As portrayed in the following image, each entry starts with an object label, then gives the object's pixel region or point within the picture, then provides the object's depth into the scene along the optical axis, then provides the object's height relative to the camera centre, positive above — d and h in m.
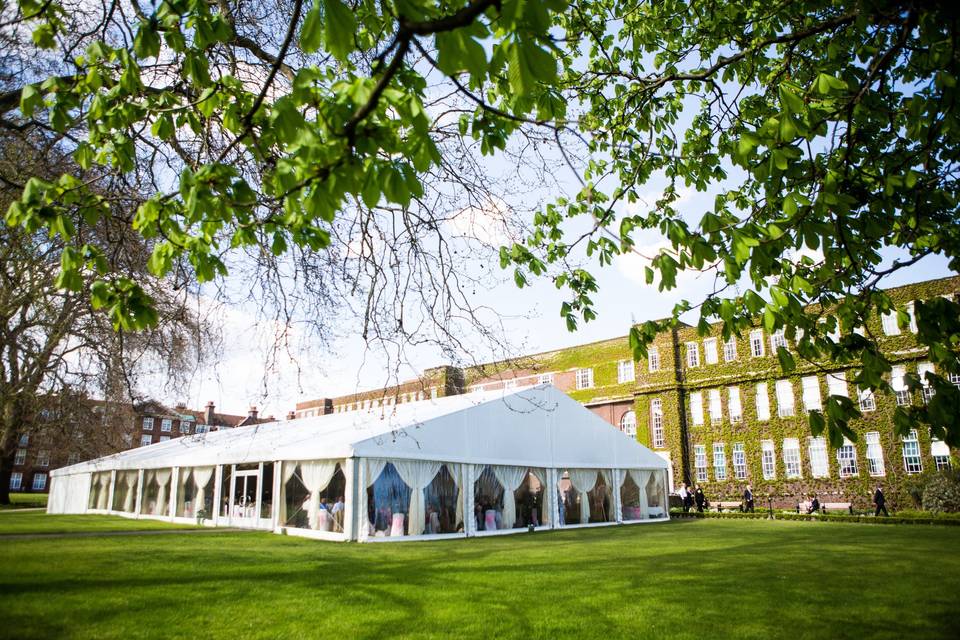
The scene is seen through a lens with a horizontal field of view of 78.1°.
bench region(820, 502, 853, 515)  27.84 -2.72
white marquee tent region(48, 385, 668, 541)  15.12 -0.64
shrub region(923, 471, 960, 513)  23.42 -1.84
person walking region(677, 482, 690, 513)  28.56 -2.28
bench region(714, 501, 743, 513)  30.64 -2.90
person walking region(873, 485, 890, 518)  23.56 -2.08
